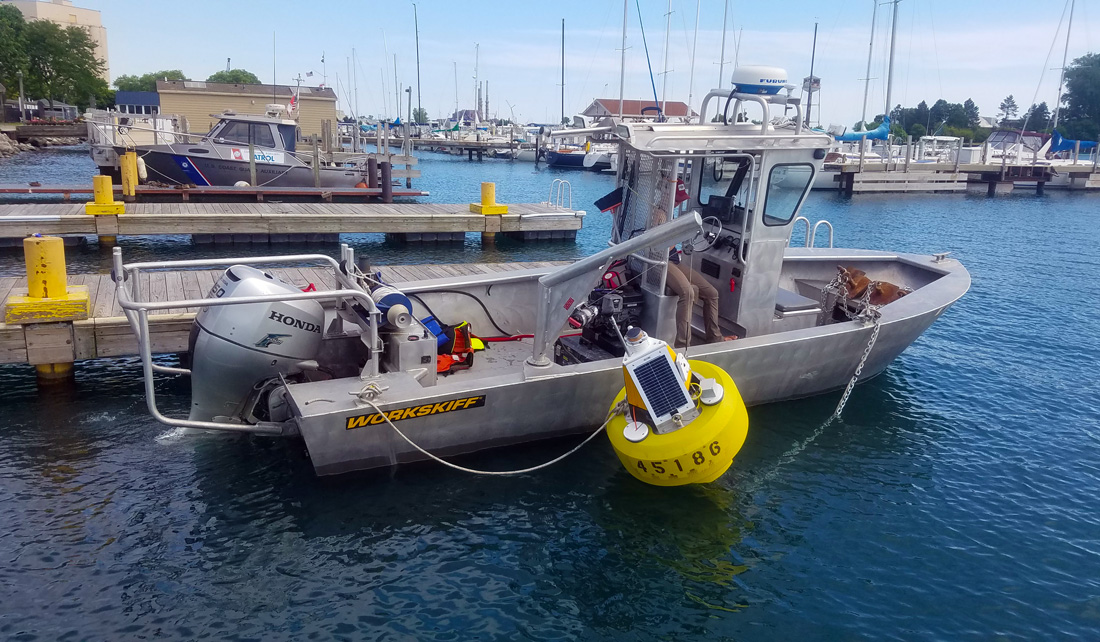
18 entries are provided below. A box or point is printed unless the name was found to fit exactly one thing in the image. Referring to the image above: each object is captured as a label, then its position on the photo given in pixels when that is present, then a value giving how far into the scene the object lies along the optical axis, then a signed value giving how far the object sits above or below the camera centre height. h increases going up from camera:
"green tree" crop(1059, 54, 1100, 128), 86.25 +9.98
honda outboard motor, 6.17 -1.48
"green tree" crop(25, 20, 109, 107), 75.71 +9.73
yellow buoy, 6.00 -2.21
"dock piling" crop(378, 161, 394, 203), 23.72 -0.51
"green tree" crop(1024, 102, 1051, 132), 95.19 +7.51
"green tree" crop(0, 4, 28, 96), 67.24 +9.87
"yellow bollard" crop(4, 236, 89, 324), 7.96 -1.44
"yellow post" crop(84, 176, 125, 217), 16.22 -0.88
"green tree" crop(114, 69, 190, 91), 108.25 +11.68
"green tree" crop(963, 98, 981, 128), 97.88 +8.27
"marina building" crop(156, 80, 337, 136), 44.75 +3.78
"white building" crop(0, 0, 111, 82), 106.74 +21.19
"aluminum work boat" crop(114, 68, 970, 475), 6.20 -1.55
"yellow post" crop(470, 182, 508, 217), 19.30 -1.00
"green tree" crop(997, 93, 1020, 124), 124.19 +11.27
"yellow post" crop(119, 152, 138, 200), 21.12 -0.43
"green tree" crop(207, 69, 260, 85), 115.49 +13.71
